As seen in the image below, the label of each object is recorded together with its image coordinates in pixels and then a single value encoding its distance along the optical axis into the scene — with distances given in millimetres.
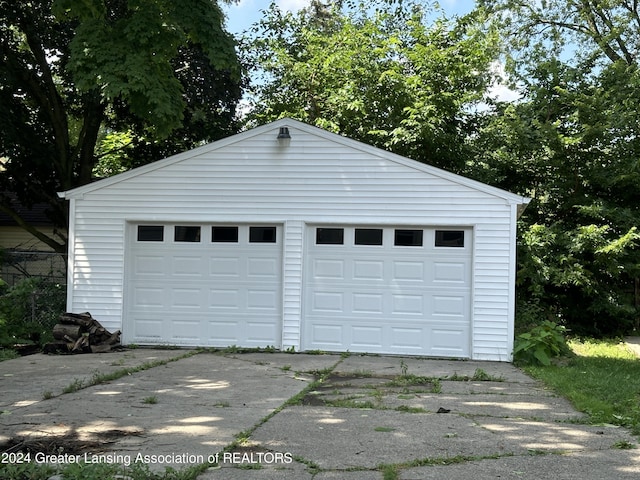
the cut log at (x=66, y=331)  9867
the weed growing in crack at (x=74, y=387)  6702
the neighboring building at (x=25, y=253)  12783
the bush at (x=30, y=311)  10570
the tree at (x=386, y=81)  15469
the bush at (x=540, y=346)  9325
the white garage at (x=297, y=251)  10078
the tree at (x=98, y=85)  10711
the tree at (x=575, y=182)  12453
